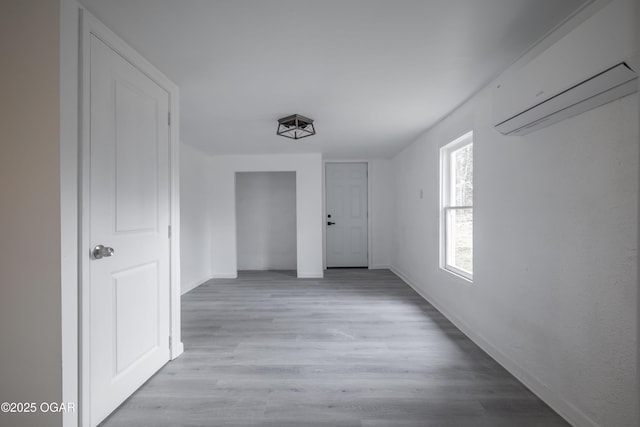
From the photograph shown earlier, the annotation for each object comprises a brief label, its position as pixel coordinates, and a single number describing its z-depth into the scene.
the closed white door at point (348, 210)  6.19
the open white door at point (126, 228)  1.64
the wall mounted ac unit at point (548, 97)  1.29
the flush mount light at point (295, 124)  3.17
